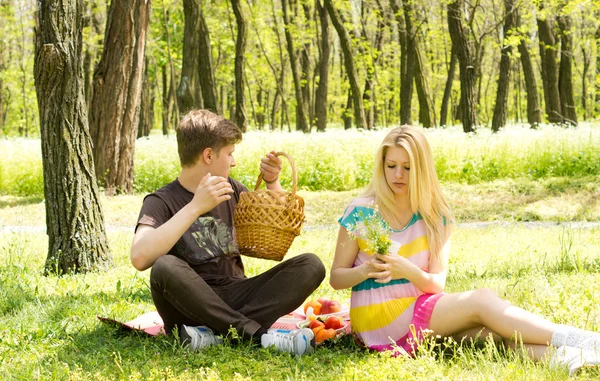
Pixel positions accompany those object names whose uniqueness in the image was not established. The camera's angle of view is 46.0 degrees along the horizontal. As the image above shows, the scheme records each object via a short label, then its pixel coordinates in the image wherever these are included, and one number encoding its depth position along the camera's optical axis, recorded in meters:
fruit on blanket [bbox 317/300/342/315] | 4.96
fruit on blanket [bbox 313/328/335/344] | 4.33
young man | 4.02
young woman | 3.81
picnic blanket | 4.55
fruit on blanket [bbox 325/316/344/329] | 4.51
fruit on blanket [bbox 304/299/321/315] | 5.00
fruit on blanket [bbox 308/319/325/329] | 4.49
